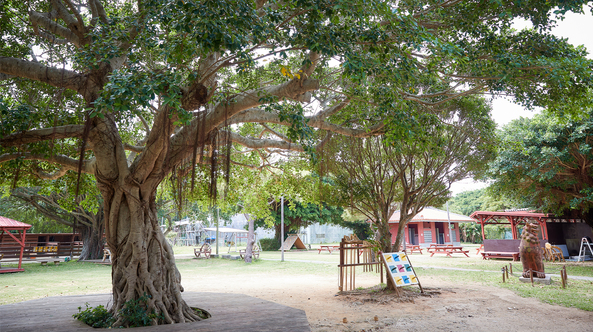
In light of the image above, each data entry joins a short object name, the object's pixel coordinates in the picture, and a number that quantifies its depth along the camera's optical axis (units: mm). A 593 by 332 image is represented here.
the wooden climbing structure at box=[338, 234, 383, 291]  9311
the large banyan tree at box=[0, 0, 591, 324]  4348
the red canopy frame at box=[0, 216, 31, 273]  14944
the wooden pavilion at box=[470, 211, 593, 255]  20481
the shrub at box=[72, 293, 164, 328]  5027
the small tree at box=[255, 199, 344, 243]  30953
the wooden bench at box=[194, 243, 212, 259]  24181
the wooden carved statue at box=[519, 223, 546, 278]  10352
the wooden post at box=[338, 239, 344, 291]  9249
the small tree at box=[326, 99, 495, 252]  9125
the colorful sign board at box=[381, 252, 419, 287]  8641
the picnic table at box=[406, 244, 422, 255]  24820
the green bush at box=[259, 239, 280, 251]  34653
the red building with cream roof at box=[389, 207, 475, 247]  29625
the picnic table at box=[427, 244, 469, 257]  21850
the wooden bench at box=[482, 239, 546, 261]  18234
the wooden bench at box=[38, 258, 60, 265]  19203
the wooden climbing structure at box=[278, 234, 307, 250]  31344
